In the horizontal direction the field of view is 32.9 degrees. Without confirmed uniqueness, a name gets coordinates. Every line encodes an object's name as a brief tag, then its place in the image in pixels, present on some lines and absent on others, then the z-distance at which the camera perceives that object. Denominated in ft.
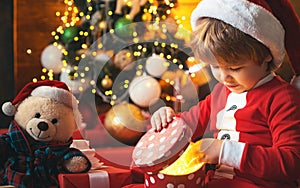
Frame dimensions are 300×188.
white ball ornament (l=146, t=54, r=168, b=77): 8.33
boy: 3.50
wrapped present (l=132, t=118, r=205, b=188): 3.36
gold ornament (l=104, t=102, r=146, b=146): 7.34
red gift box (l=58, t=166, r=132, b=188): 4.07
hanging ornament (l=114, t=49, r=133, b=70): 8.61
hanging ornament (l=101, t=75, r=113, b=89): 8.63
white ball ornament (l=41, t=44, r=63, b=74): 8.57
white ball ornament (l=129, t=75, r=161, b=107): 8.23
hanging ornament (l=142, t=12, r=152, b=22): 8.77
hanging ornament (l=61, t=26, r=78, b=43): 8.34
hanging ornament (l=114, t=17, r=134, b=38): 8.43
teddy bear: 4.29
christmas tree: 8.37
